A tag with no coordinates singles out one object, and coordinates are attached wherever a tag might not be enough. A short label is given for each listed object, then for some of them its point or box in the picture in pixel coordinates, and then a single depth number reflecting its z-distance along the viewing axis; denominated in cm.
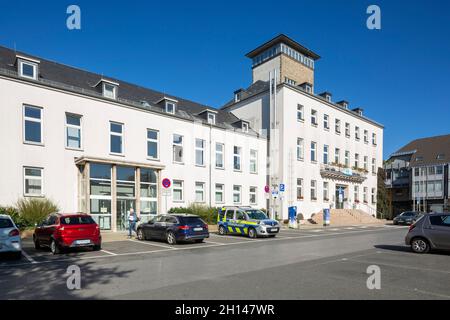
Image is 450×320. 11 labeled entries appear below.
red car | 1275
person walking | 1933
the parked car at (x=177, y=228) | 1589
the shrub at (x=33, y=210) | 1865
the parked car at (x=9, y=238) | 1123
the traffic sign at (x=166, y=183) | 1938
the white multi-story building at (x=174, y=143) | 2050
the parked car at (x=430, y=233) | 1218
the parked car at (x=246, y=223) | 1900
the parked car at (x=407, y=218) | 3691
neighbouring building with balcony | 5552
